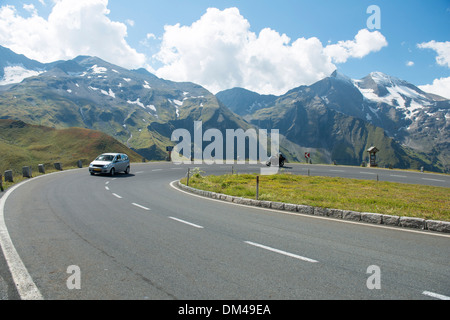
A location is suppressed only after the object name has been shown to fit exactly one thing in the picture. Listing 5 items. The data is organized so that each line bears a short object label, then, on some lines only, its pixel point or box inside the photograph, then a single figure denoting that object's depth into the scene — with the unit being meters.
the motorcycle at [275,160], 39.37
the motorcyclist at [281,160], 39.36
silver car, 24.06
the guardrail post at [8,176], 18.36
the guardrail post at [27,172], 21.77
